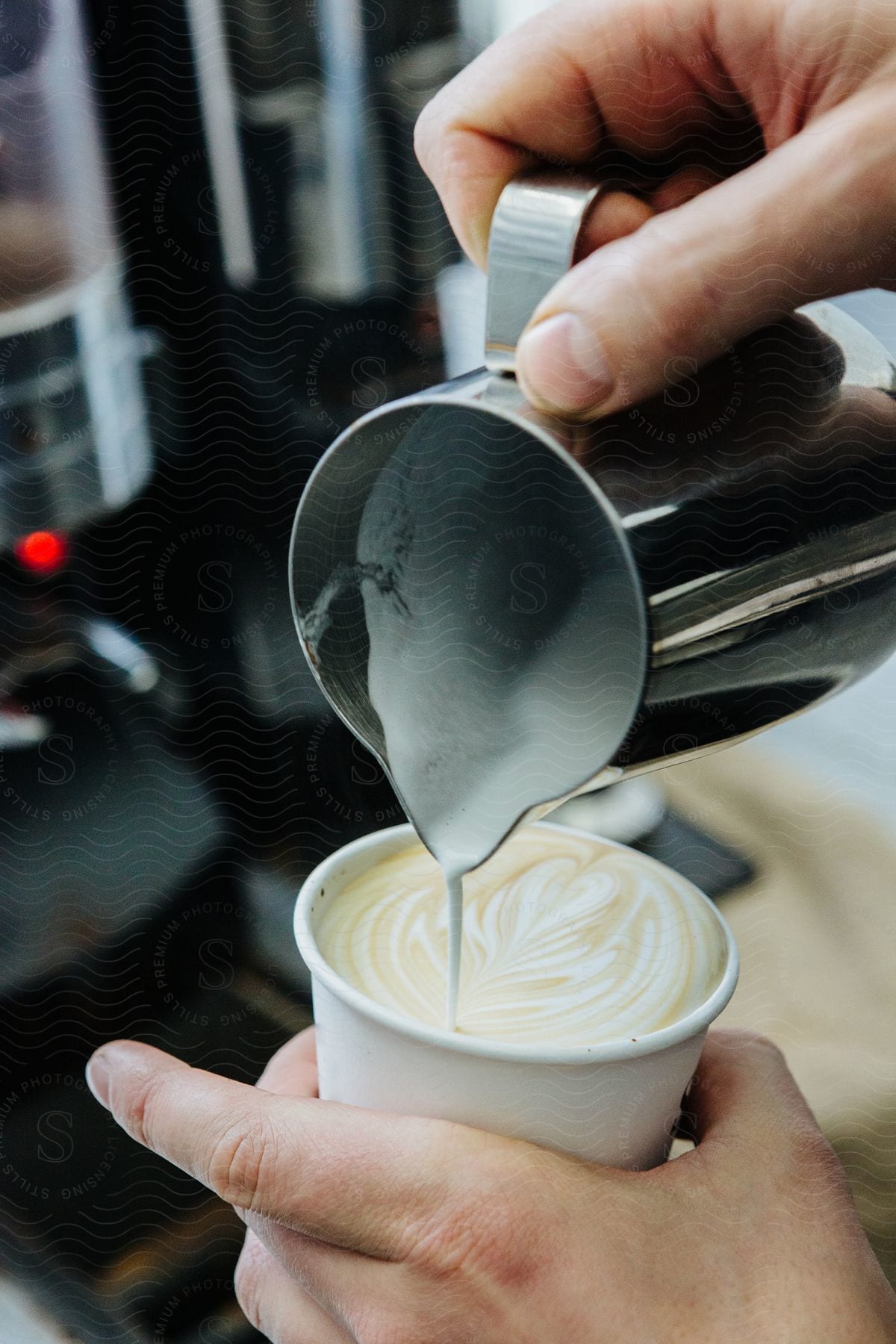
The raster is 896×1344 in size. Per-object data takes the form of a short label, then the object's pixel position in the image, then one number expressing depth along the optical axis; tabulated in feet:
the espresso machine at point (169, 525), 2.33
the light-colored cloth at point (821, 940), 2.29
